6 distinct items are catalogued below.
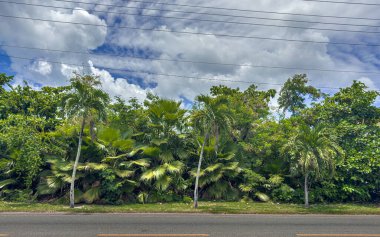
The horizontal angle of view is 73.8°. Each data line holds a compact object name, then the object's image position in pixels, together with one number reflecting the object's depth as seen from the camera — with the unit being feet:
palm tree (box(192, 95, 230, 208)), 45.32
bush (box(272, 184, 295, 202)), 52.49
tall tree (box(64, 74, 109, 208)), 42.88
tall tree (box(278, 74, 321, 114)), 107.76
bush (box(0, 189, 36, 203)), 47.98
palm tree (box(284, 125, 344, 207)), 45.16
